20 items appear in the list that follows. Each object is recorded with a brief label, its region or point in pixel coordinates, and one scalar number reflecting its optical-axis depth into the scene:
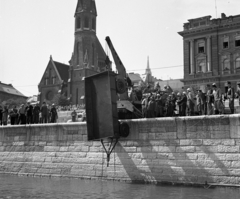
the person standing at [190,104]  15.14
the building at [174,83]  103.78
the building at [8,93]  94.75
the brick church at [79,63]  89.06
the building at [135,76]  130.00
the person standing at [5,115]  20.91
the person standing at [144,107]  15.71
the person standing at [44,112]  19.08
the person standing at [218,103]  13.90
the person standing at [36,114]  19.09
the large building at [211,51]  51.34
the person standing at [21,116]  19.64
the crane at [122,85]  16.78
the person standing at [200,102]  14.85
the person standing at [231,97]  13.82
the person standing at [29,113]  19.04
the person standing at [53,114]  18.83
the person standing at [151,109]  15.29
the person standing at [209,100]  14.40
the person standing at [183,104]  15.16
